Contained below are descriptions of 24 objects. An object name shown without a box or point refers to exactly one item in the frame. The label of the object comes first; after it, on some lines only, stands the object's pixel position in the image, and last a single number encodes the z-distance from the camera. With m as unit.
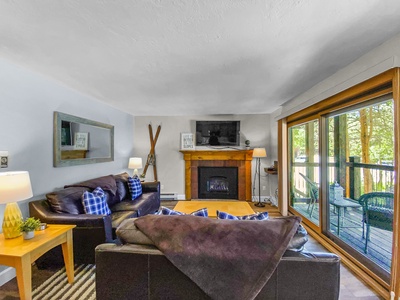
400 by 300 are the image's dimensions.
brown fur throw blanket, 1.16
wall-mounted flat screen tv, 5.17
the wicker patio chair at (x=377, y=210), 2.03
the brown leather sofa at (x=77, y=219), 2.16
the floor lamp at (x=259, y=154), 4.70
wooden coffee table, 3.02
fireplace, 5.11
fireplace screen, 5.21
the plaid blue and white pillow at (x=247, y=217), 1.55
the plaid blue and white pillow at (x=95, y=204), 2.46
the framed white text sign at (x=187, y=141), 5.27
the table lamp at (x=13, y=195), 1.63
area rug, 1.83
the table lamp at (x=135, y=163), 4.59
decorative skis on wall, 5.26
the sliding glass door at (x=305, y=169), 3.32
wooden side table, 1.53
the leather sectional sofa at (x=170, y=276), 1.19
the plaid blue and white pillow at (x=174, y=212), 1.62
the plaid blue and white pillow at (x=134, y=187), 3.72
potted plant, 1.73
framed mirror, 2.80
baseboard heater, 5.29
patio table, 2.54
